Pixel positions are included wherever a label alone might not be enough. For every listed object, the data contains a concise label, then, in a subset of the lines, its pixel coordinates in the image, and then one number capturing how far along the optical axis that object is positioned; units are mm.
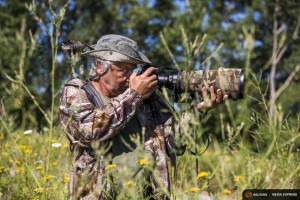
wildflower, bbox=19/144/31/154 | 8687
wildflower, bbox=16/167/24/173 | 7832
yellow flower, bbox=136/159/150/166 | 5902
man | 6094
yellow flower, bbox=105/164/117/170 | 5823
